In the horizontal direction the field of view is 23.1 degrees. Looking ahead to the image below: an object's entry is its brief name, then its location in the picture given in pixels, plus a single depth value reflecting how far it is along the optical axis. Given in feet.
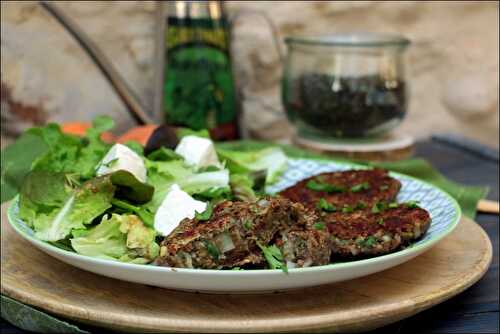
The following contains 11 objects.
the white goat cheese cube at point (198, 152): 2.57
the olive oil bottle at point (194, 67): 3.36
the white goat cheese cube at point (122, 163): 2.40
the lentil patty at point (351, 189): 2.49
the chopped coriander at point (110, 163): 2.40
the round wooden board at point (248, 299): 2.02
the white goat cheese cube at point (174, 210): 2.32
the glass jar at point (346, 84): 3.25
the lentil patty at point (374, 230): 2.27
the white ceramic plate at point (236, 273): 1.97
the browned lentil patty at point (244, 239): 2.06
